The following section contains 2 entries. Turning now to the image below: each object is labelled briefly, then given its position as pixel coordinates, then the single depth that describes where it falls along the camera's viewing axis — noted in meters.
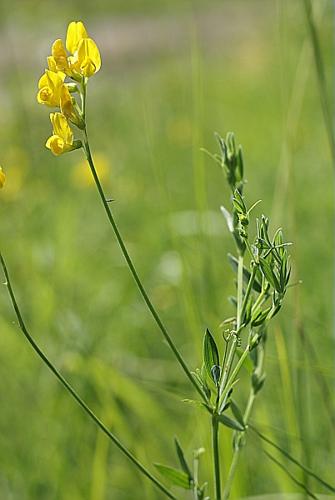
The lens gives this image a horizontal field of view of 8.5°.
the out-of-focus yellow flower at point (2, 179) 0.86
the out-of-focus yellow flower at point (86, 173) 2.34
